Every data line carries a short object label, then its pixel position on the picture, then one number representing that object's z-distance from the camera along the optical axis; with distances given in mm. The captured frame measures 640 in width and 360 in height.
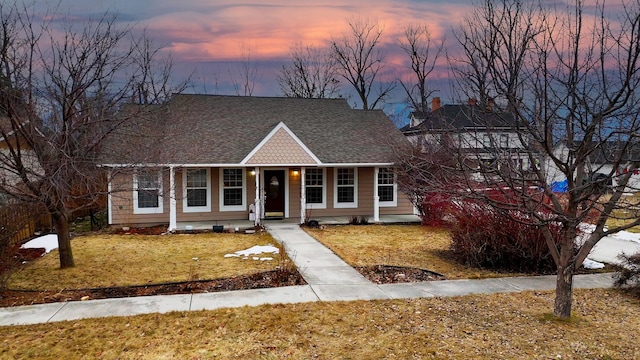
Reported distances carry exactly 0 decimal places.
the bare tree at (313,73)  37750
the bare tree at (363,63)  36438
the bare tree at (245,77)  33219
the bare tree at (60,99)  7586
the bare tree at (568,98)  5254
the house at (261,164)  15266
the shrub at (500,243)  9352
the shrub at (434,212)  13457
